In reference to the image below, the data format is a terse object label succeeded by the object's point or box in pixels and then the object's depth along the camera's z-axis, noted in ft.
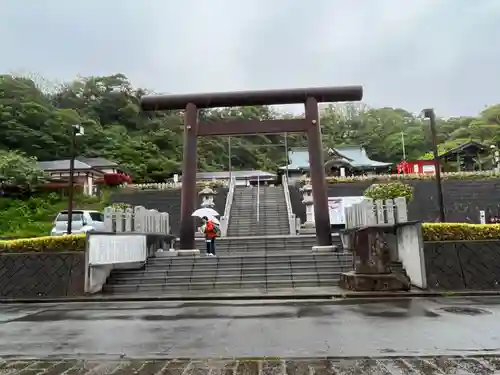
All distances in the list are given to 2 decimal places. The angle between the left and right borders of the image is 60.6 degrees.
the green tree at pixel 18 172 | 114.21
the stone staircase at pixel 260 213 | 80.28
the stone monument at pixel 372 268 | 35.22
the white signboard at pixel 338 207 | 88.19
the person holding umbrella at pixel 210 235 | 50.73
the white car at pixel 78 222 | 69.41
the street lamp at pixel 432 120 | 62.85
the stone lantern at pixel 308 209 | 82.29
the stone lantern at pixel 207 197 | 89.15
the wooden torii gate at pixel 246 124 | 51.40
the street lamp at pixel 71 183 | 63.97
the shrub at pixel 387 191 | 55.52
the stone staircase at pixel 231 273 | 40.06
